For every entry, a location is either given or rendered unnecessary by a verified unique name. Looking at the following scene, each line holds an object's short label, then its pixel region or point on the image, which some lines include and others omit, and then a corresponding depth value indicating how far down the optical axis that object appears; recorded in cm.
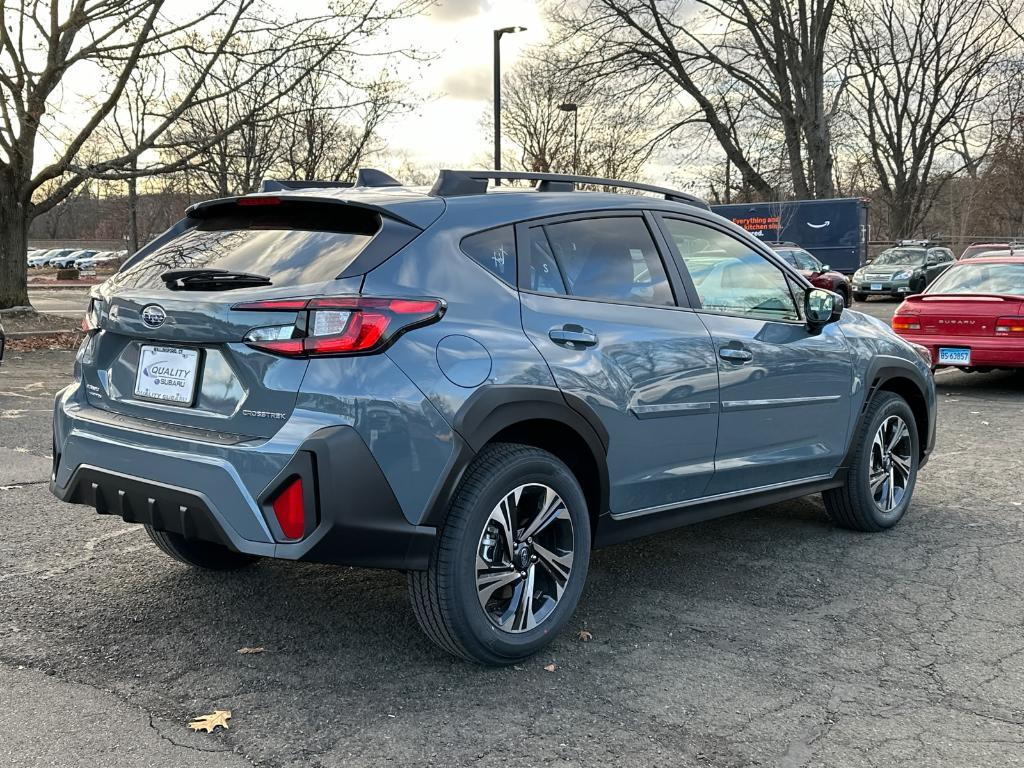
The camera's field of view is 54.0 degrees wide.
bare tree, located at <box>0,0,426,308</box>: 1616
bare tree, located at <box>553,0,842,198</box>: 3161
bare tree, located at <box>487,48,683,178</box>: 4093
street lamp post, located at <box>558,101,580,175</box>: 4041
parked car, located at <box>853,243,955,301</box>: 2847
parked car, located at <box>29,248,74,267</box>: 6725
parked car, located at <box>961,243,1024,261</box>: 2374
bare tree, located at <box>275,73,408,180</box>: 3319
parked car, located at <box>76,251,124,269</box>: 6203
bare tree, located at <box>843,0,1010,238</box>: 4450
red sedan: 1041
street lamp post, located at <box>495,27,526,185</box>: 2388
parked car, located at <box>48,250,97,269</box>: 6489
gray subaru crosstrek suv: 314
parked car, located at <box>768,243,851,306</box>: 2252
